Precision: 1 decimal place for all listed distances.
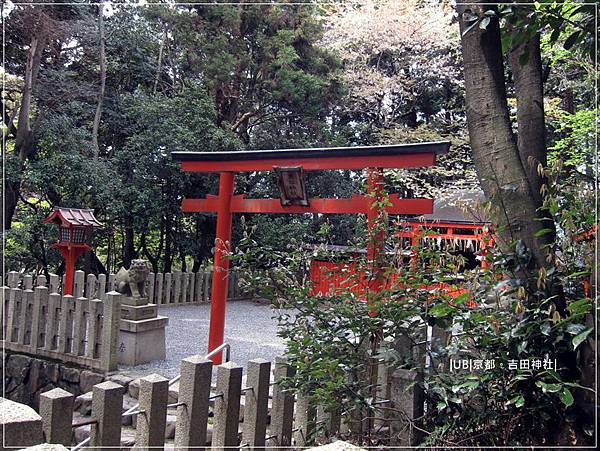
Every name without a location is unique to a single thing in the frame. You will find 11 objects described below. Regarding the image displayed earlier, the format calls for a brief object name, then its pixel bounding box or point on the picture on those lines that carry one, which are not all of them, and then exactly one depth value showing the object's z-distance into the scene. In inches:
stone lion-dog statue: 250.8
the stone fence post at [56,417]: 75.2
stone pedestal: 235.1
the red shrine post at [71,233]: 304.0
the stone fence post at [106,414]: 79.2
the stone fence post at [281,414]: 107.5
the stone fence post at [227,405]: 93.6
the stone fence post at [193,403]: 86.6
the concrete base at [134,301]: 243.4
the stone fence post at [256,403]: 100.1
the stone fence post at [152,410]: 83.4
